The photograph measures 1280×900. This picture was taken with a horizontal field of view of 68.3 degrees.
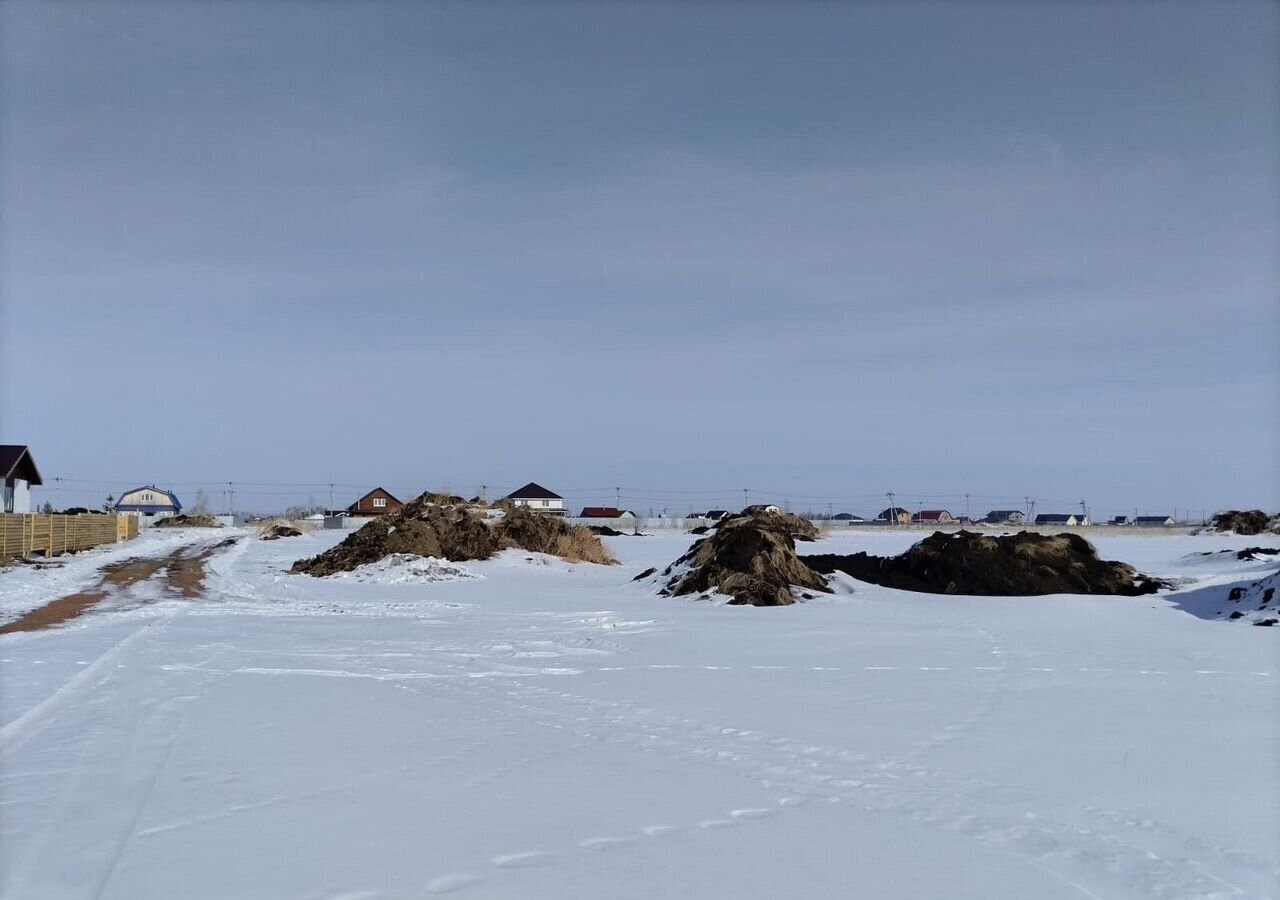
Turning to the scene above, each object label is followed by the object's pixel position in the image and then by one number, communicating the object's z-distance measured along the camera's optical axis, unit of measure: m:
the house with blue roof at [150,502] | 138.25
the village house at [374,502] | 107.31
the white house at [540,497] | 116.26
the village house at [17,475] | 50.12
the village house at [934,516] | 127.08
